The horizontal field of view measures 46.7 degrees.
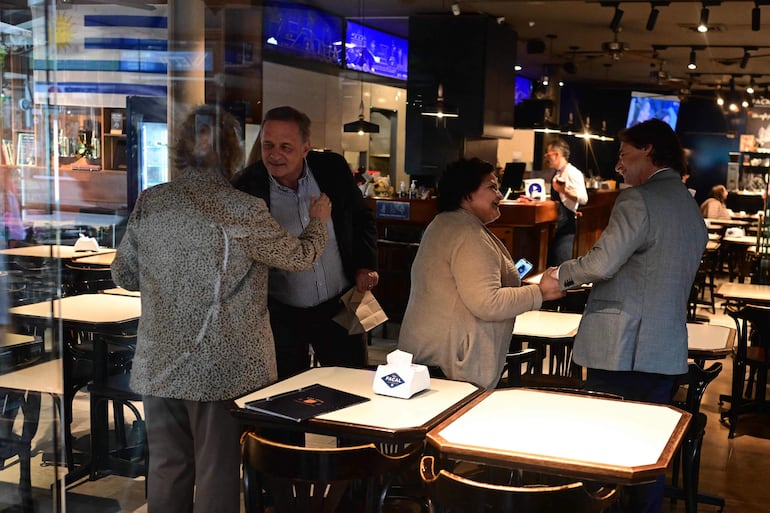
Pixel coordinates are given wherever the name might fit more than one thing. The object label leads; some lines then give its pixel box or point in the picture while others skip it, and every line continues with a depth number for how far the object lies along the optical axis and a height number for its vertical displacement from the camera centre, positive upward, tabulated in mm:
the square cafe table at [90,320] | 4082 -808
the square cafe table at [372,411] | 2646 -813
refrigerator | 4645 +12
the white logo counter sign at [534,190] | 10680 -382
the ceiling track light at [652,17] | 9547 +1543
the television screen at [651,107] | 20181 +1239
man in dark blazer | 3803 -490
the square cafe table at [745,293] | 5930 -886
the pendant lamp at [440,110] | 10477 +539
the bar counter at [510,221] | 9016 -695
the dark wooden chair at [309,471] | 2527 -917
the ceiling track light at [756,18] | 9078 +1510
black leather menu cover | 2756 -803
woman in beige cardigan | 3574 -540
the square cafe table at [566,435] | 2354 -802
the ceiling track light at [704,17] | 9305 +1517
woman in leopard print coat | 3084 -573
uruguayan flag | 4109 +458
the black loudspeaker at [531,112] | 14648 +761
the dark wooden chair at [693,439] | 3928 -1205
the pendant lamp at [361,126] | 8586 +270
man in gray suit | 3605 -478
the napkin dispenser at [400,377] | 2992 -750
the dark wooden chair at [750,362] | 5852 -1303
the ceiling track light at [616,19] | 9648 +1528
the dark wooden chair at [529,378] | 4453 -1134
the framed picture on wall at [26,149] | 3941 -24
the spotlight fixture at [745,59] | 13236 +1565
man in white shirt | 10023 -425
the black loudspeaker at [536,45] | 13141 +1654
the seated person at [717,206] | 14266 -693
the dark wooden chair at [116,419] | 4293 -1437
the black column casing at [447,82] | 11406 +945
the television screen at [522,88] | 18156 +1438
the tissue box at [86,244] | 4508 -500
